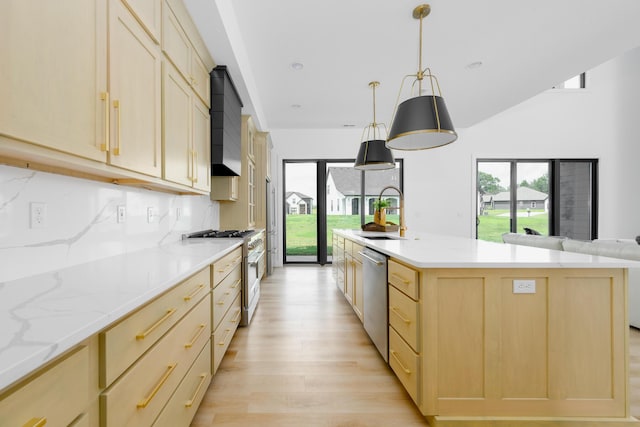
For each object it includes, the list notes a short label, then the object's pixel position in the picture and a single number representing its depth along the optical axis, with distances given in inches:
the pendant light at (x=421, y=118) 74.2
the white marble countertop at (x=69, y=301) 20.0
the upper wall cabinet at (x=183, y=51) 67.7
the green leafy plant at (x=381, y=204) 136.2
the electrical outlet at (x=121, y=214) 65.4
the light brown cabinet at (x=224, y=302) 67.3
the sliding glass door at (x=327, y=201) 231.9
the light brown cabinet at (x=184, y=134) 68.8
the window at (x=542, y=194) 231.5
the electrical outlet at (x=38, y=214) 43.9
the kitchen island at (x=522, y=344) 54.4
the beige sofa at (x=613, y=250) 88.8
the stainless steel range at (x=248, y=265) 102.9
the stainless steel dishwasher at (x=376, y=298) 75.1
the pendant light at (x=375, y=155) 124.6
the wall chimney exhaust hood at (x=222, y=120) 103.9
